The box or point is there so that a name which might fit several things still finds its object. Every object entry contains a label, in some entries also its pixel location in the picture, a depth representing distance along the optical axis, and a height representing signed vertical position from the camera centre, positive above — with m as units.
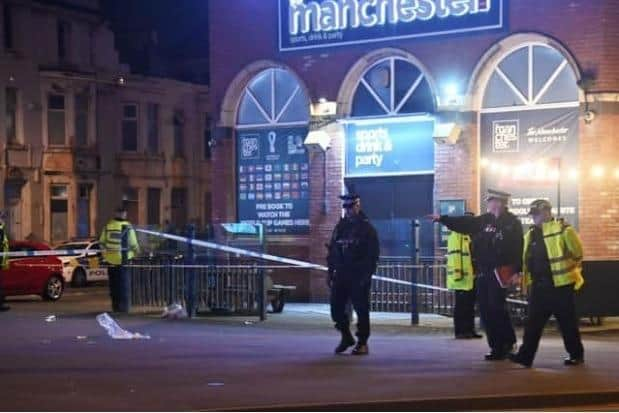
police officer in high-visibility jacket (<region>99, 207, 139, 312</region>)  20.78 -0.73
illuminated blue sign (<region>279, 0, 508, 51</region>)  20.73 +3.48
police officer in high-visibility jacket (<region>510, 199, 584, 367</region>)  12.80 -0.80
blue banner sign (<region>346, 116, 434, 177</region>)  21.56 +1.15
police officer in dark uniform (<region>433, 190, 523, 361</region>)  13.46 -0.54
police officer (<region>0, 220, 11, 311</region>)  21.31 -0.83
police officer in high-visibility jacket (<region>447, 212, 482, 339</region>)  16.25 -1.05
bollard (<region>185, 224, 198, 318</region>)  19.70 -1.35
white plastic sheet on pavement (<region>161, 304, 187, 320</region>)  19.52 -1.70
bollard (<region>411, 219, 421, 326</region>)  18.47 -1.08
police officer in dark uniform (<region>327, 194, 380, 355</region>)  14.02 -0.75
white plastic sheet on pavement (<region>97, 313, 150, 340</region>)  16.11 -1.71
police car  34.78 -1.74
